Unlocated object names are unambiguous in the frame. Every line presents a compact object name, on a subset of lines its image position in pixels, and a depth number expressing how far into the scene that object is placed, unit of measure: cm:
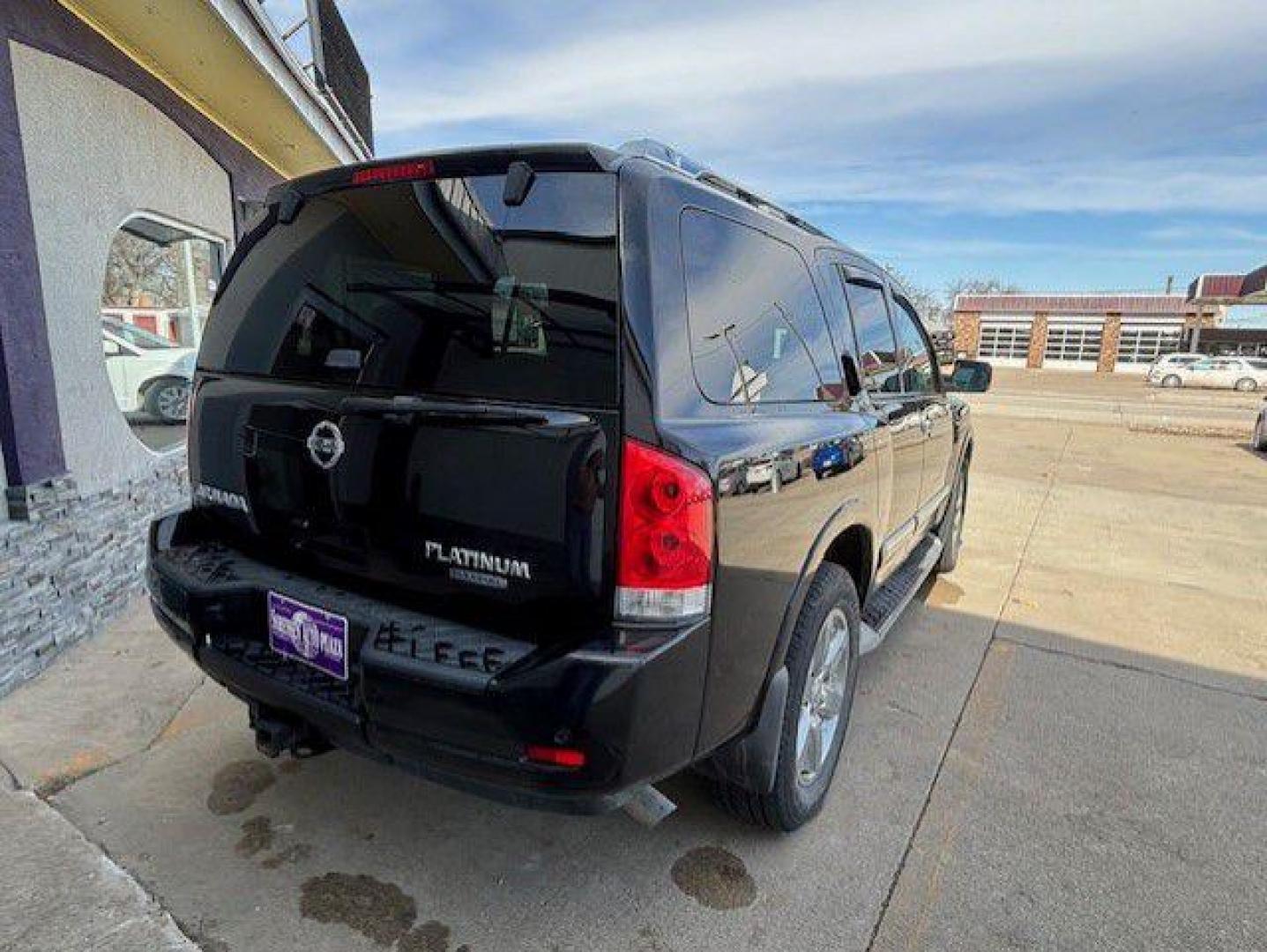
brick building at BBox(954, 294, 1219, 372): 4656
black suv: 176
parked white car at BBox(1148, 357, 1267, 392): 3422
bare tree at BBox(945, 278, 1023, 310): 8688
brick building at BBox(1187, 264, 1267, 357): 4297
